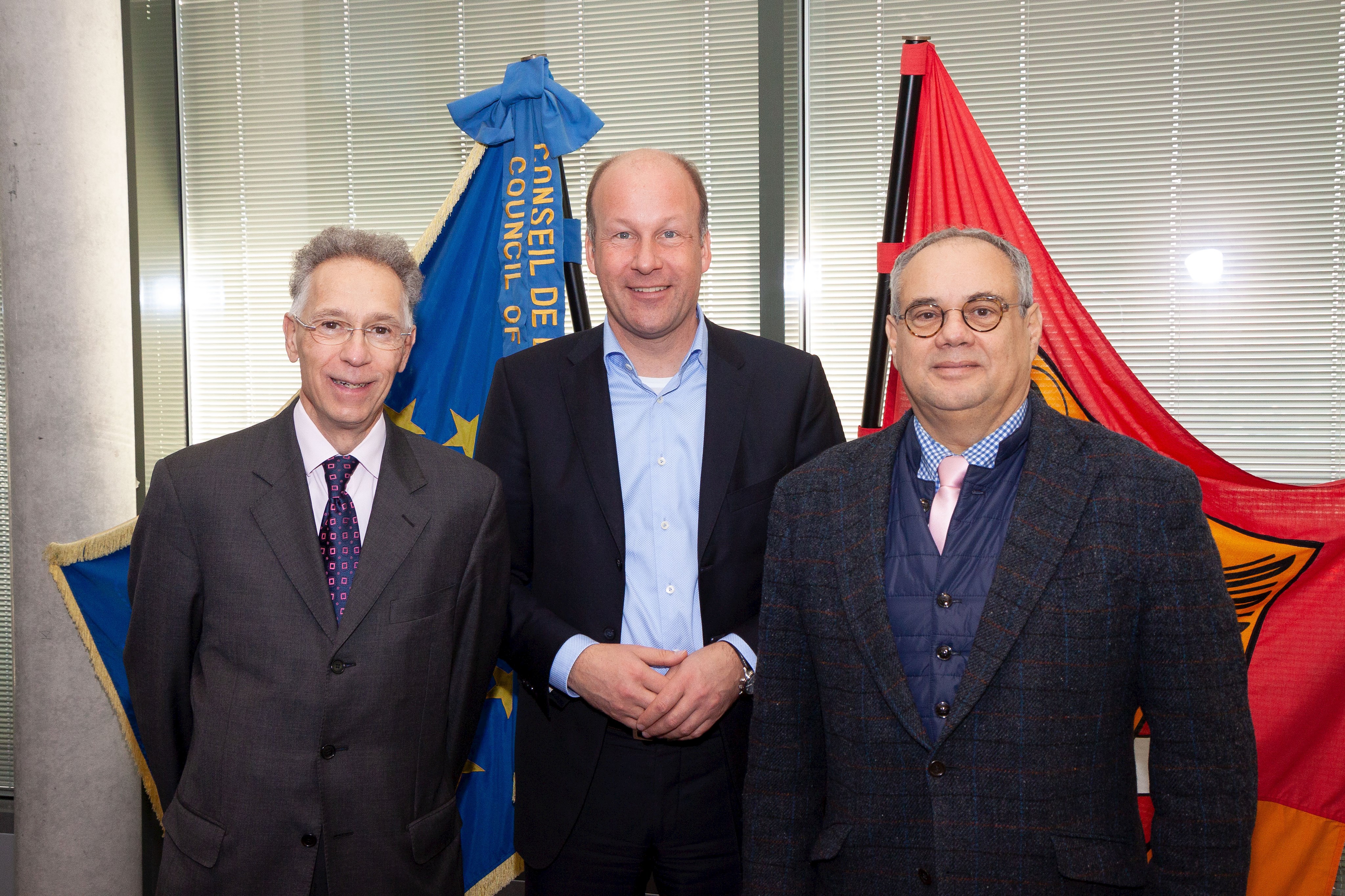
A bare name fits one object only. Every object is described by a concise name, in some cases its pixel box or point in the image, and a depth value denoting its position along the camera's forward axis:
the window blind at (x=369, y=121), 3.12
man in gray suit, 1.47
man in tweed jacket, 1.30
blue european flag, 2.55
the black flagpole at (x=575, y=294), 2.56
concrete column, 2.70
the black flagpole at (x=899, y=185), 2.47
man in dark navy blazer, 1.69
